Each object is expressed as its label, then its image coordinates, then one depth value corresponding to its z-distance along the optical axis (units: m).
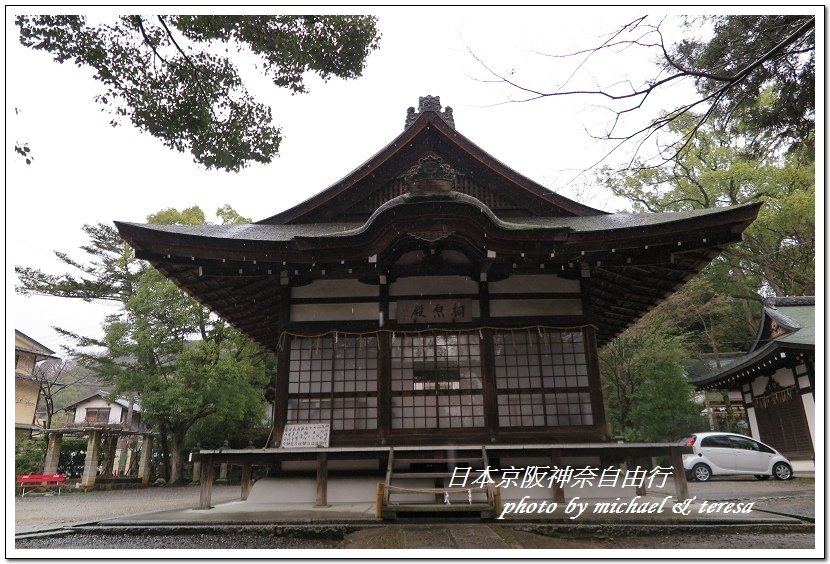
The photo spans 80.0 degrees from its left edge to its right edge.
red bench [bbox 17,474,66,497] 17.34
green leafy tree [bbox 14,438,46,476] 19.86
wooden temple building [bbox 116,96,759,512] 7.18
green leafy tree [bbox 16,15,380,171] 5.68
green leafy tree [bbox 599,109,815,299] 19.98
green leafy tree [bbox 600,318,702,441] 17.27
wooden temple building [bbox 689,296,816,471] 13.85
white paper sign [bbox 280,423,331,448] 7.57
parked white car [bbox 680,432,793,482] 13.48
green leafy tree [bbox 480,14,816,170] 4.76
